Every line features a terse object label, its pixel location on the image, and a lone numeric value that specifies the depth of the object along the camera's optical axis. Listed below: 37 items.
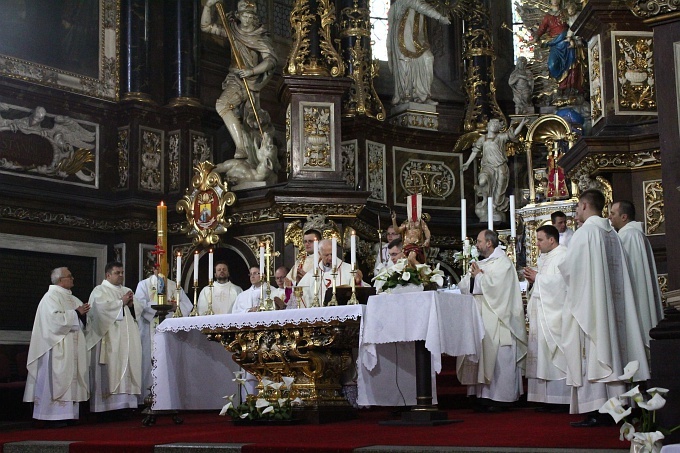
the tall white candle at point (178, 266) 9.51
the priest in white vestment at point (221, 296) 13.11
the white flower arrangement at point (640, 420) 5.19
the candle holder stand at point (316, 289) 9.30
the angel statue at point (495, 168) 16.64
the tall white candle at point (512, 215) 10.90
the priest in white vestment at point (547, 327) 9.20
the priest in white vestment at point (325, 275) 10.29
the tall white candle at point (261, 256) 9.43
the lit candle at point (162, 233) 8.86
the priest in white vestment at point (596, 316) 7.71
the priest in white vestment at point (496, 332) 10.30
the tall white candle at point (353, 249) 8.80
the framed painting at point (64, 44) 14.73
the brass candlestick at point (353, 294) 9.01
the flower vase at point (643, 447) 5.20
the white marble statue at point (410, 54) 17.06
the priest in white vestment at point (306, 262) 10.26
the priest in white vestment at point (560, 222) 11.49
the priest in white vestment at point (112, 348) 11.70
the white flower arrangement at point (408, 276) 8.76
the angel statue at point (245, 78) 15.66
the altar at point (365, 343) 8.41
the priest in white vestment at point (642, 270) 7.99
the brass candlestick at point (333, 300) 9.14
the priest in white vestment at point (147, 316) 12.97
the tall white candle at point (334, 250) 9.21
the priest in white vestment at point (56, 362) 10.90
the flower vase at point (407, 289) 8.73
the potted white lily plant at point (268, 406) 9.01
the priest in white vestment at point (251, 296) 12.03
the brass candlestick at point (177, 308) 10.11
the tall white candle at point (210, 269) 10.39
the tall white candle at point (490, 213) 10.58
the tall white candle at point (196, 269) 9.50
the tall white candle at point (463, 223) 10.94
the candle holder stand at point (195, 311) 10.12
